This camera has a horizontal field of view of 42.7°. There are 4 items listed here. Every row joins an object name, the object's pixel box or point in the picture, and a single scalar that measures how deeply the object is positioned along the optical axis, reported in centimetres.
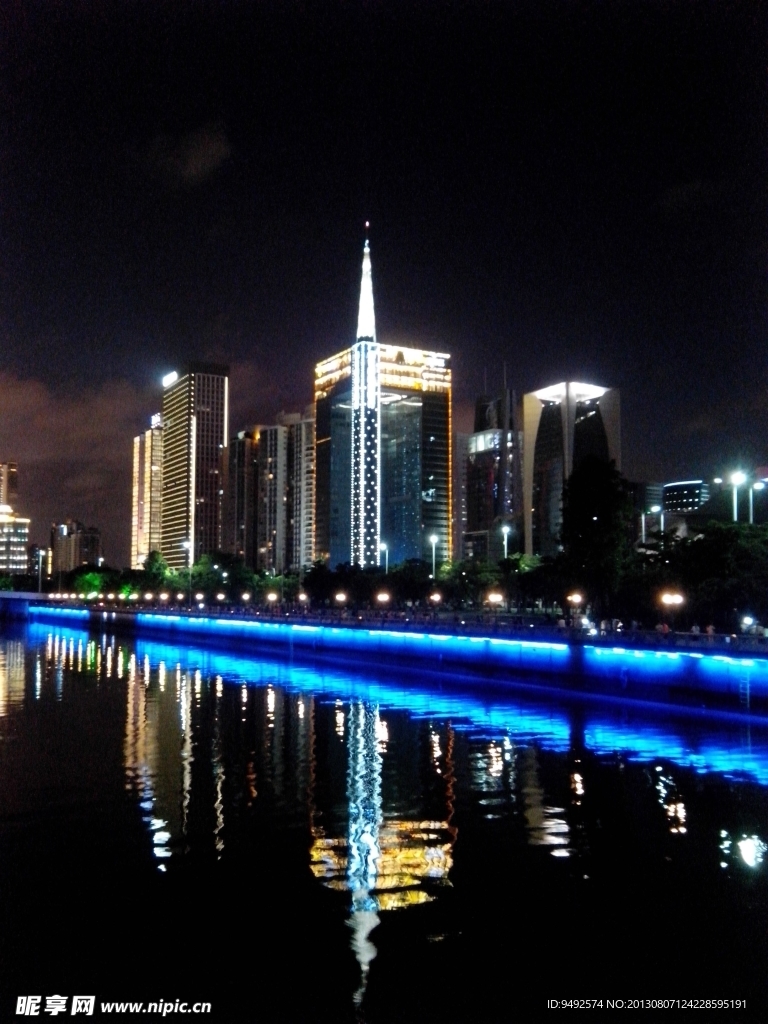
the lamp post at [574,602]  7424
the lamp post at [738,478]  4947
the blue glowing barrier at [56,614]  14825
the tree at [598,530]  6488
